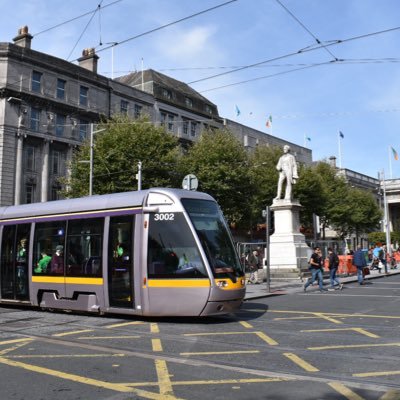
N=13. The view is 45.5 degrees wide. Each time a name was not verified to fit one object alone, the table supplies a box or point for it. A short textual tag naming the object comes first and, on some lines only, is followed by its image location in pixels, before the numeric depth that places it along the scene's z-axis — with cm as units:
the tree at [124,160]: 3091
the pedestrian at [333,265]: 1931
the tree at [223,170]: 3434
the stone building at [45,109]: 3600
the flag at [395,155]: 6161
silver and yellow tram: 1015
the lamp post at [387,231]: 4064
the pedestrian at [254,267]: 2239
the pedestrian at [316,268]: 1802
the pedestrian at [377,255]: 2972
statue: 2594
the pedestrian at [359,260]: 2083
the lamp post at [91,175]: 2908
